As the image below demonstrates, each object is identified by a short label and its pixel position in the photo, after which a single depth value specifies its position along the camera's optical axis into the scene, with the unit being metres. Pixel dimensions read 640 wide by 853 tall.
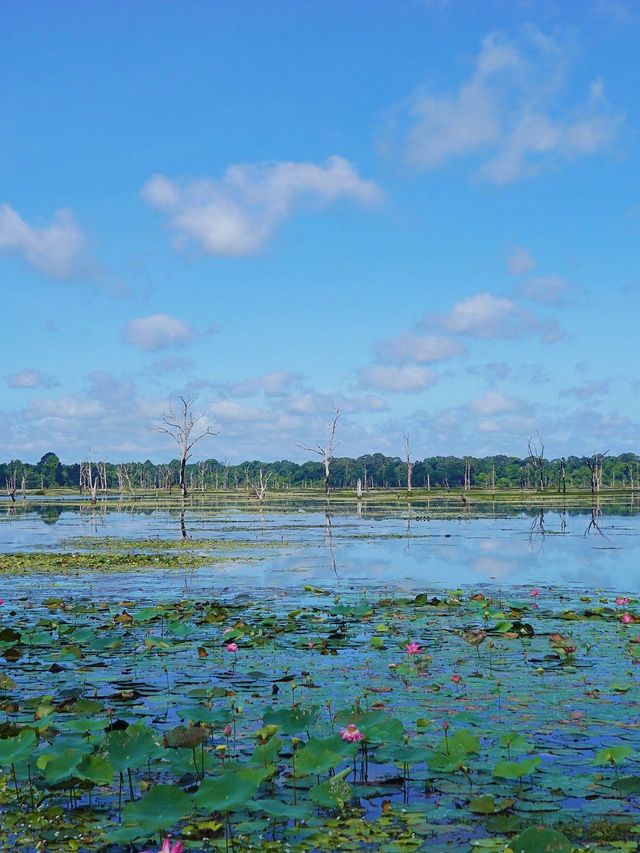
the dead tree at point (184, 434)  67.44
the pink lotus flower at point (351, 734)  4.59
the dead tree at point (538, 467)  95.80
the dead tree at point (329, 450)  75.88
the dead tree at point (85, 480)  129.30
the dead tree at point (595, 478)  86.86
